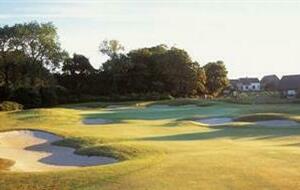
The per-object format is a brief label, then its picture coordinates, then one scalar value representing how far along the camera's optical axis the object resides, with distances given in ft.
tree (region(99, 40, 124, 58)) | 367.68
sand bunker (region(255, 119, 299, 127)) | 140.36
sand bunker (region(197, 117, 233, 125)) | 154.98
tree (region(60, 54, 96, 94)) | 324.19
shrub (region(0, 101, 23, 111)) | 204.09
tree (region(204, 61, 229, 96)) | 379.76
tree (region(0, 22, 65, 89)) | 306.55
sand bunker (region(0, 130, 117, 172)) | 77.46
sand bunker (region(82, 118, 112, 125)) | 152.46
